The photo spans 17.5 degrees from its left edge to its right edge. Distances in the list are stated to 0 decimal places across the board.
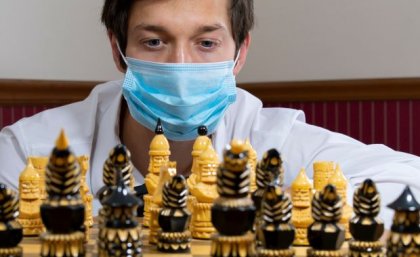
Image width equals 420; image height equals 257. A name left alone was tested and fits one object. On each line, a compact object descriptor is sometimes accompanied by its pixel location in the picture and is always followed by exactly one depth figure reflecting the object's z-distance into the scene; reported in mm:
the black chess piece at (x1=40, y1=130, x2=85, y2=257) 980
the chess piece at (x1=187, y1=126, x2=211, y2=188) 1212
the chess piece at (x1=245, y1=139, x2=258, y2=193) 1199
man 1478
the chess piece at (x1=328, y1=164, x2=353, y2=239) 1152
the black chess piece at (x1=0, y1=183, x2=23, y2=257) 1031
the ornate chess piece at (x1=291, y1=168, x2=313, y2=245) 1145
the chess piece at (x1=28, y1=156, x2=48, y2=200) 1218
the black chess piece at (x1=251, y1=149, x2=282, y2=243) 1109
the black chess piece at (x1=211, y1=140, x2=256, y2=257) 992
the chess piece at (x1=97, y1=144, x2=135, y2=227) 1094
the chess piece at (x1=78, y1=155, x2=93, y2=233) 1192
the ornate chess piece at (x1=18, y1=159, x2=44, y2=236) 1178
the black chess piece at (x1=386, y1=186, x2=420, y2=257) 1018
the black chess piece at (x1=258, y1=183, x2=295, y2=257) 1025
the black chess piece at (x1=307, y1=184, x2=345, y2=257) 1030
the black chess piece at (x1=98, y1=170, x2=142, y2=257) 1018
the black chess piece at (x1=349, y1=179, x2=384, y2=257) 1044
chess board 1105
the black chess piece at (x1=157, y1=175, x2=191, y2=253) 1102
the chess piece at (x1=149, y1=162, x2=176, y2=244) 1140
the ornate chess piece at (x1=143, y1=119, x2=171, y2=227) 1216
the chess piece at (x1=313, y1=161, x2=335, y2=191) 1209
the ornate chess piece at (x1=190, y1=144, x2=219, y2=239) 1167
